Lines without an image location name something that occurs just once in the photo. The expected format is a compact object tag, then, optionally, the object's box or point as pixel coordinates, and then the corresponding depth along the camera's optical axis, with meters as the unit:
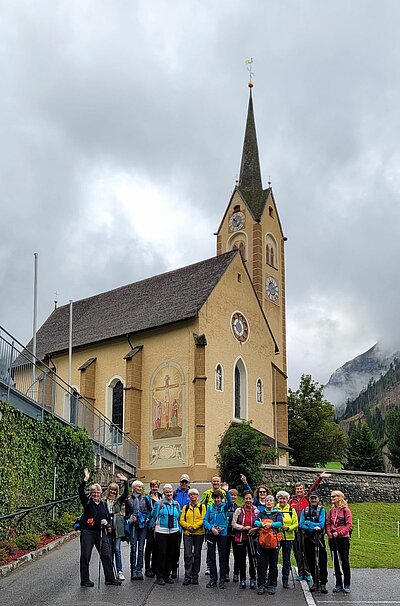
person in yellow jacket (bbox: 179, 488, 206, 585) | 13.23
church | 36.09
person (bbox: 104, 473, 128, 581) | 13.23
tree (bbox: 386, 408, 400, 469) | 50.81
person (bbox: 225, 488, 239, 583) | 13.22
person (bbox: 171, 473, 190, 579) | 14.35
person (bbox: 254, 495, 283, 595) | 12.55
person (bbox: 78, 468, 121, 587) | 12.81
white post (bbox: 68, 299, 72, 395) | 37.91
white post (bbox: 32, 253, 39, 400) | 31.89
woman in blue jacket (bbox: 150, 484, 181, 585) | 13.04
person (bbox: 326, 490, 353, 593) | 12.46
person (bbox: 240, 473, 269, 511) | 13.40
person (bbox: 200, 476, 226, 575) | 13.52
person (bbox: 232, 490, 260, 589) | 13.02
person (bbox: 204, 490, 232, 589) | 13.05
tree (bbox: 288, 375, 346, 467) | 50.81
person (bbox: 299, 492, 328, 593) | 12.65
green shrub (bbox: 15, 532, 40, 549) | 16.56
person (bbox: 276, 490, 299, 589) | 13.05
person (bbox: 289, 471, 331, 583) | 13.12
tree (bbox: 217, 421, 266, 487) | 30.98
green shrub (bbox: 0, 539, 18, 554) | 15.89
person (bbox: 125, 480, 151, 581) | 13.38
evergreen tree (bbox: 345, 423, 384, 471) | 51.47
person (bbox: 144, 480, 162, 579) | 13.53
